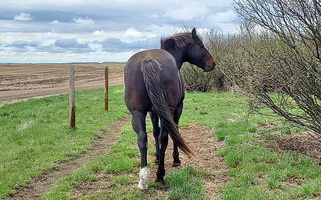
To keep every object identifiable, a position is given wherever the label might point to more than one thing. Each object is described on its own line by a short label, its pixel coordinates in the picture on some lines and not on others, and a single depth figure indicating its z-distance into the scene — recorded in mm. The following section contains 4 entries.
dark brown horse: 5690
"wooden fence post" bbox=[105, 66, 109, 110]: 15092
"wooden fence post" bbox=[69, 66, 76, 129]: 11258
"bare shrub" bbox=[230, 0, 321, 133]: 7062
